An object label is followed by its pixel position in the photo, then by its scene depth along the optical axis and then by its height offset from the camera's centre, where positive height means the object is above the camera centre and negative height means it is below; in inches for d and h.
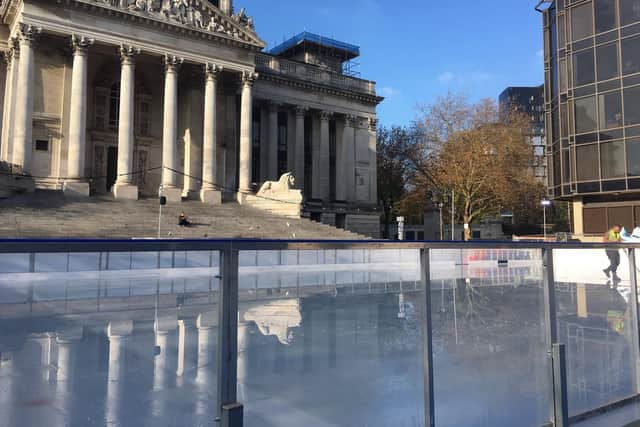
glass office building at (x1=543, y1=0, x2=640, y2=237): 1403.8 +433.5
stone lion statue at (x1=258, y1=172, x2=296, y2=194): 1432.1 +190.3
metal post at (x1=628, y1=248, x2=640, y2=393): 187.6 -29.1
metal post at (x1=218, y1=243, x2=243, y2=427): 104.0 -18.9
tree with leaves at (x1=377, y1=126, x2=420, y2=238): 2477.9 +445.6
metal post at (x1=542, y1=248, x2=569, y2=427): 152.4 -35.5
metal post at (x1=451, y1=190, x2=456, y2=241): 1911.2 +199.3
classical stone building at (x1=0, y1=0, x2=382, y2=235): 1198.3 +452.5
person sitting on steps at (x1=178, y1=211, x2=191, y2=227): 1069.1 +60.1
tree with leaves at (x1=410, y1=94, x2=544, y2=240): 1856.5 +359.8
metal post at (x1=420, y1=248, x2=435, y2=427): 140.5 -29.6
